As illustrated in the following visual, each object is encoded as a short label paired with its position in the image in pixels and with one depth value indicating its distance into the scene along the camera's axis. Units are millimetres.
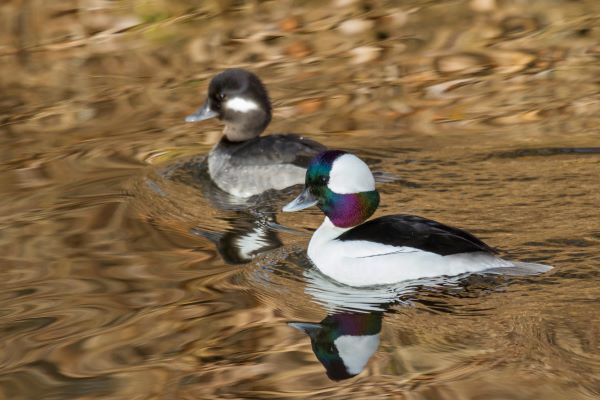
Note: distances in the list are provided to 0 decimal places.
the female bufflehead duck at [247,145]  19297
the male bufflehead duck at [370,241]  14656
